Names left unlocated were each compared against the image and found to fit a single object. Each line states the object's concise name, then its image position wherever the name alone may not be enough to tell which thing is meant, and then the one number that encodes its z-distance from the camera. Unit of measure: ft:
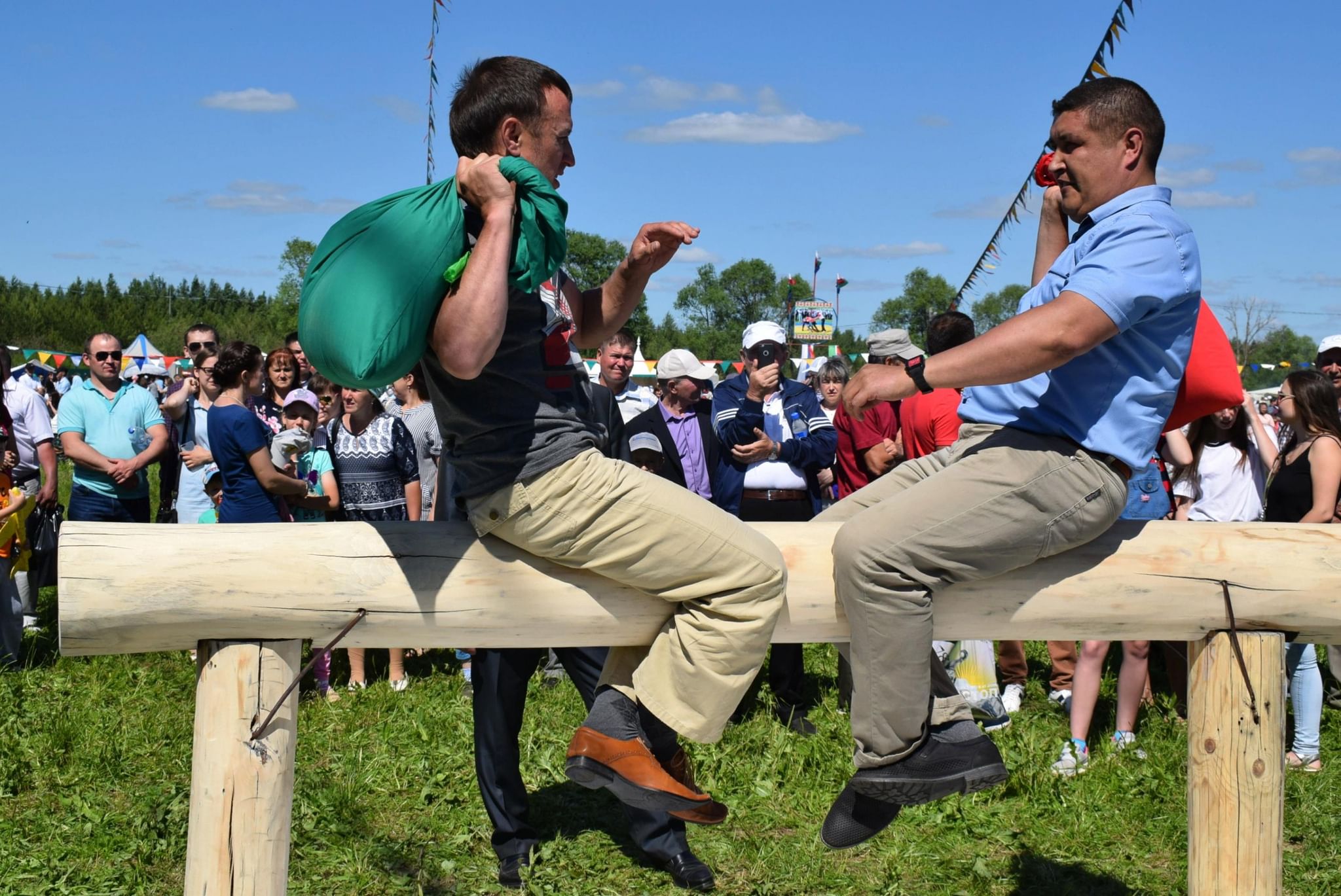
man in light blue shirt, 9.84
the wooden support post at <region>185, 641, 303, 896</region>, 9.73
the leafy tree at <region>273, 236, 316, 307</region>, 302.45
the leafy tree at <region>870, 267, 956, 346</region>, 258.98
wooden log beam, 9.75
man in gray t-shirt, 9.59
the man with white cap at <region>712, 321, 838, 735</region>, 20.93
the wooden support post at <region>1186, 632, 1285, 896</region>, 10.59
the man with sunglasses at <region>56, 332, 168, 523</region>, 24.49
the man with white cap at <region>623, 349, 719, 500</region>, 21.84
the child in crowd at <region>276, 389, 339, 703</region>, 22.43
